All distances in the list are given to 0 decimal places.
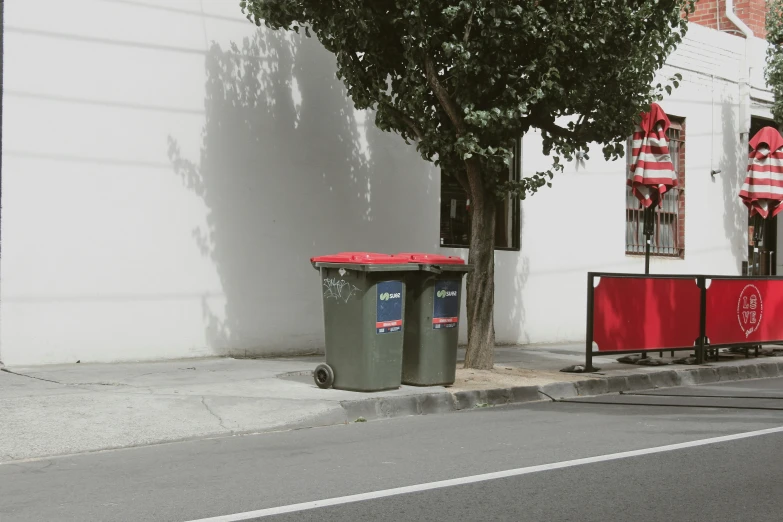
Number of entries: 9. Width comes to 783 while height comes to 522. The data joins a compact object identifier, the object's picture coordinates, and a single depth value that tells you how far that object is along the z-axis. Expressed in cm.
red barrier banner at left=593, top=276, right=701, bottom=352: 1158
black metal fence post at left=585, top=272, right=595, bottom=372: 1126
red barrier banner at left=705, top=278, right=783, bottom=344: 1300
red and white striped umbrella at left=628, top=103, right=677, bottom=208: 1299
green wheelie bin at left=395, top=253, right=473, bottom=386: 970
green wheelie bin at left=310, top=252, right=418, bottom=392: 917
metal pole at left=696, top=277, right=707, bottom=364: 1270
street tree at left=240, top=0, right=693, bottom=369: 982
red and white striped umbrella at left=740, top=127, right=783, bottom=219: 1603
